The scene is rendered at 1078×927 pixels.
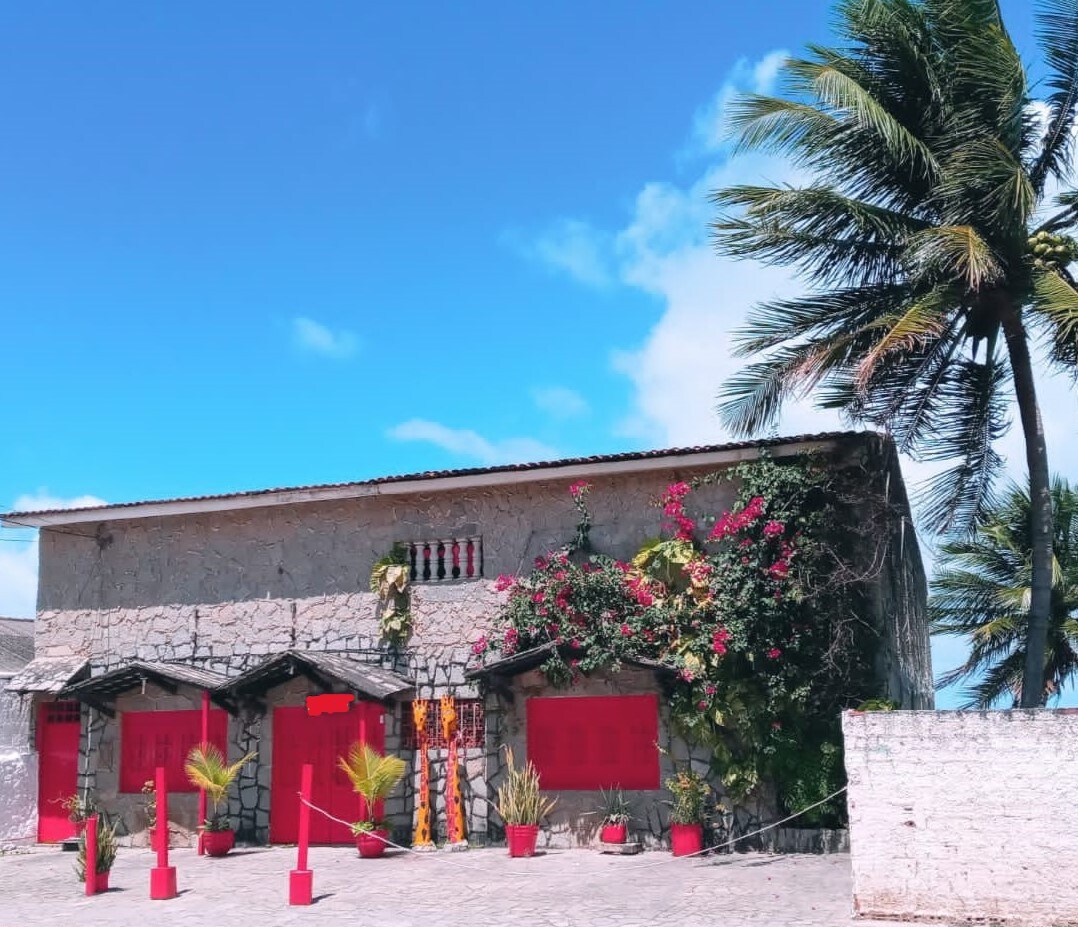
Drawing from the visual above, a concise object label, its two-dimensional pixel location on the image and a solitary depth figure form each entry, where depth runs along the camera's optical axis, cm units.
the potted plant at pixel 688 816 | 1469
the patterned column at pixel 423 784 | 1599
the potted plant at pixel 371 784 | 1505
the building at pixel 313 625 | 1616
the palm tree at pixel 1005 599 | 2445
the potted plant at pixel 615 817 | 1517
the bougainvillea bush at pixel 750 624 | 1468
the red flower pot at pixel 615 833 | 1516
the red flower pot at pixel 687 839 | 1468
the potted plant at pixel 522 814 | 1488
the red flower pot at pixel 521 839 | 1489
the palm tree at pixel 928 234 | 1355
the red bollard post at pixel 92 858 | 1318
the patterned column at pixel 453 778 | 1605
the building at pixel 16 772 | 1854
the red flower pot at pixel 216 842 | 1595
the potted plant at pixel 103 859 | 1335
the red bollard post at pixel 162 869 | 1266
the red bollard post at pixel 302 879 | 1197
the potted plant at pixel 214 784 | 1591
